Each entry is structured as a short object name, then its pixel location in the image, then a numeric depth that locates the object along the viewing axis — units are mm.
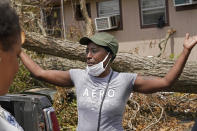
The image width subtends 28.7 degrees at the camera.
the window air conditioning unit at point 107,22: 12805
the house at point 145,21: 11312
